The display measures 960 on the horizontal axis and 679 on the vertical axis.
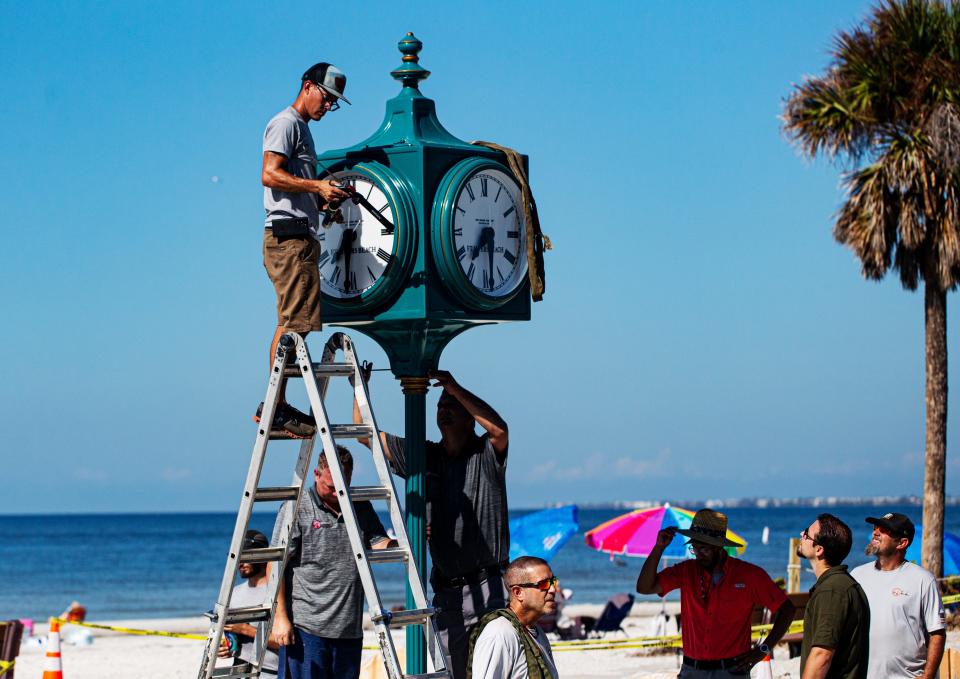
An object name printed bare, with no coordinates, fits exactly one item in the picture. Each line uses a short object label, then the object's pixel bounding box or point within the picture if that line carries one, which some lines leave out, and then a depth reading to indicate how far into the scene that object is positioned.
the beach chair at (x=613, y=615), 47.75
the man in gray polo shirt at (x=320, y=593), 15.06
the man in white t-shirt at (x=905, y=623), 15.55
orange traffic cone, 20.72
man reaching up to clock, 14.80
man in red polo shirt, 14.24
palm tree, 38.59
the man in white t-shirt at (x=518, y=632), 10.91
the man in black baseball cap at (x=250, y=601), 17.28
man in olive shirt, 13.45
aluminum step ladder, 12.60
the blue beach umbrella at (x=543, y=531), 36.87
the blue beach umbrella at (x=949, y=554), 38.62
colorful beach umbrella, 36.78
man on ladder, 13.37
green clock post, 14.10
